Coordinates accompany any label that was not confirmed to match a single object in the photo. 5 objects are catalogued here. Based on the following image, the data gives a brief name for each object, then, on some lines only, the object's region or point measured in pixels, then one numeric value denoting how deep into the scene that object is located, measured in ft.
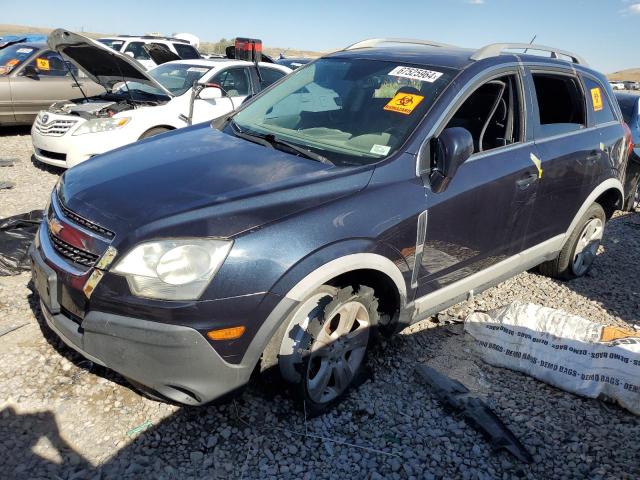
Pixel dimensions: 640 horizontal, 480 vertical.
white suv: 40.86
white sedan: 19.85
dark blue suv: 7.17
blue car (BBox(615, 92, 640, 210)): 22.68
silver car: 28.55
